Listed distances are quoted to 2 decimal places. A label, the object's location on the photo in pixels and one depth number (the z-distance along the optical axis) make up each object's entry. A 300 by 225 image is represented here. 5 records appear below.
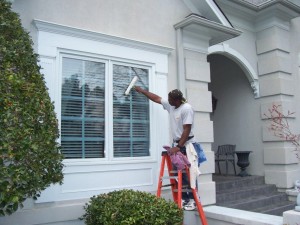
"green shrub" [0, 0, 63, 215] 3.09
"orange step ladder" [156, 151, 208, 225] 4.54
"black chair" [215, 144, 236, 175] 8.37
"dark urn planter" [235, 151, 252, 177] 8.00
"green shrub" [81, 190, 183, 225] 3.83
